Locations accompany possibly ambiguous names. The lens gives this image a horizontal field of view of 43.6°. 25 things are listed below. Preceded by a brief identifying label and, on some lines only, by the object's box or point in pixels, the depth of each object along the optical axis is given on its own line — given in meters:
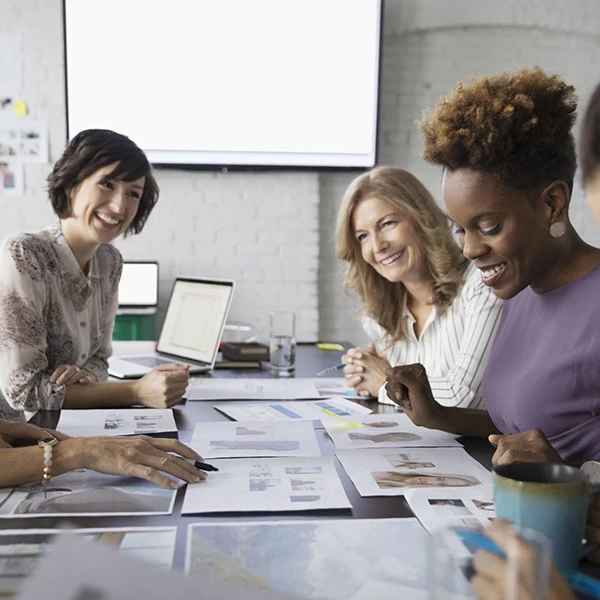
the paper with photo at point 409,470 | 1.13
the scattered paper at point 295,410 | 1.65
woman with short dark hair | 1.80
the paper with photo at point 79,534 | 0.81
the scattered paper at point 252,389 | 1.90
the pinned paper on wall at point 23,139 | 3.95
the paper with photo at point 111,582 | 0.43
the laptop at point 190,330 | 2.35
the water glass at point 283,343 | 2.31
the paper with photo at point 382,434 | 1.41
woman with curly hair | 1.30
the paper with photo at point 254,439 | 1.33
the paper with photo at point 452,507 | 0.98
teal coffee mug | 0.77
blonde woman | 2.08
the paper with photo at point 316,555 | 0.80
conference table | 0.96
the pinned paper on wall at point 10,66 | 3.90
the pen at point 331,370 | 2.29
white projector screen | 3.87
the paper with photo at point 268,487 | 1.04
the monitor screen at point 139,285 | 3.90
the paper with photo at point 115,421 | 1.50
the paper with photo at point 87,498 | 1.01
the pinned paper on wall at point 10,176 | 3.97
